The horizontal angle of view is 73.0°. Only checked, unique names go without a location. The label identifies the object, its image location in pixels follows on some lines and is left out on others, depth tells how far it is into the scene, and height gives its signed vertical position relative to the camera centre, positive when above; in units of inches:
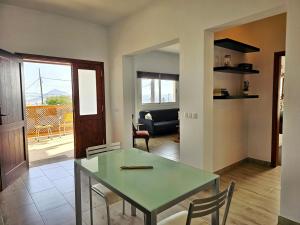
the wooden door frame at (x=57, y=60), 155.6 +33.2
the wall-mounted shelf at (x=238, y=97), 129.3 +0.3
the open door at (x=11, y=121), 123.4 -13.4
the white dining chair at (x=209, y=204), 44.7 -24.8
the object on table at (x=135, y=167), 69.9 -23.6
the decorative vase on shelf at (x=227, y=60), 136.4 +25.2
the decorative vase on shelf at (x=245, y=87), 157.9 +7.8
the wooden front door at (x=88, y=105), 183.5 -5.4
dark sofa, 265.0 -31.8
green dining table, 48.9 -24.2
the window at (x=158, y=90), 292.0 +12.3
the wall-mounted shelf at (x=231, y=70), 128.1 +18.3
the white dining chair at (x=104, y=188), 78.7 -36.7
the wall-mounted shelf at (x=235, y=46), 127.6 +34.8
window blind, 274.1 +33.1
